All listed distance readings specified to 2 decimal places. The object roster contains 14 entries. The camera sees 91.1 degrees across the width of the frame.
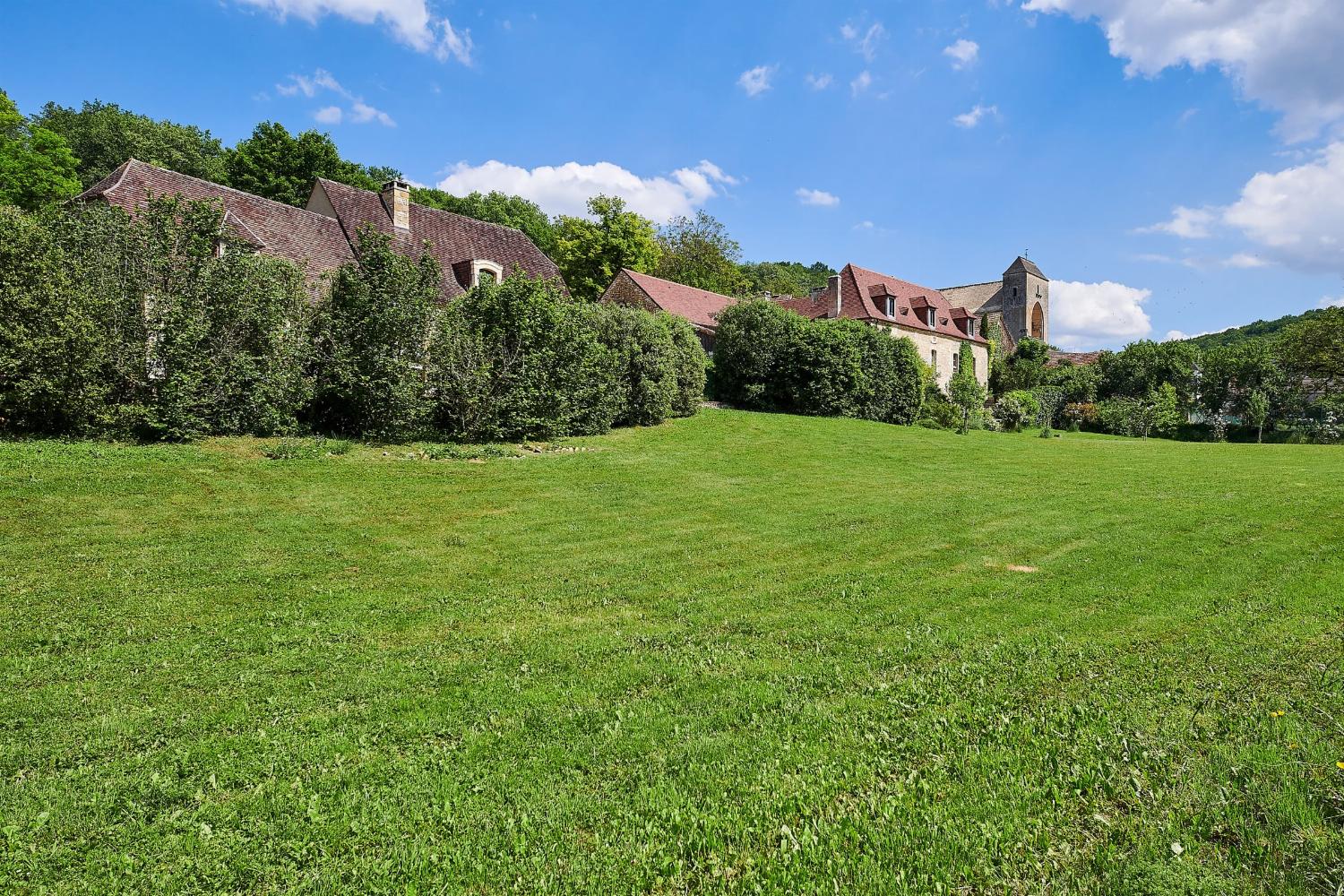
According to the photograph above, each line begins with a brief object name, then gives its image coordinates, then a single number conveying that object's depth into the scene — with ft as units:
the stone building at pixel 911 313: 134.72
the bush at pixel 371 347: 45.55
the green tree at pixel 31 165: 97.19
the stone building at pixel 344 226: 64.80
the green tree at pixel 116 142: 147.33
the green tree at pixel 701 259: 180.14
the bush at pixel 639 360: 61.62
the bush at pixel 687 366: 70.85
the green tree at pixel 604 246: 142.51
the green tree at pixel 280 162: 128.06
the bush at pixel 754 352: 86.02
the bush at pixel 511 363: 49.34
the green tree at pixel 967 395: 107.76
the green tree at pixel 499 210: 183.02
